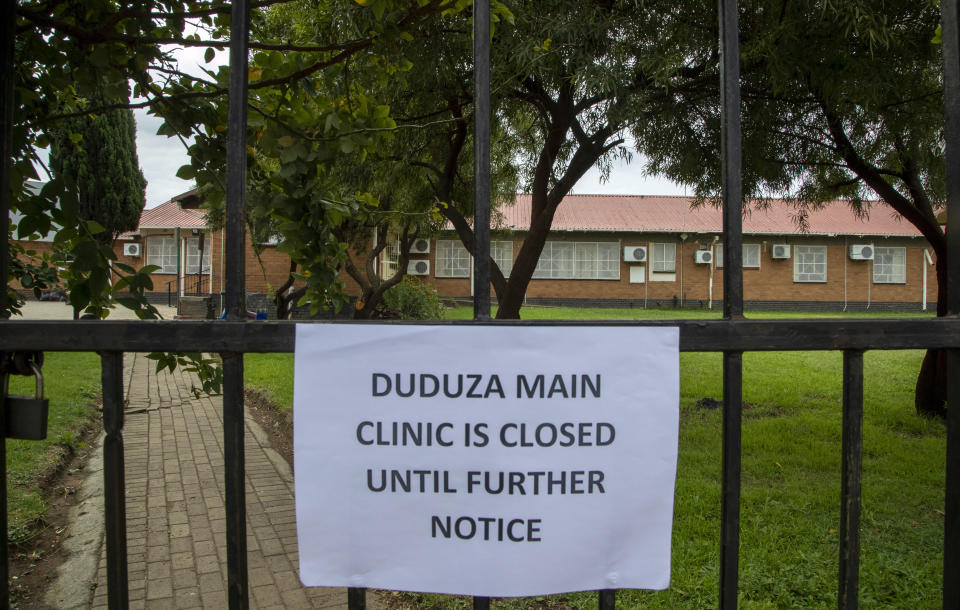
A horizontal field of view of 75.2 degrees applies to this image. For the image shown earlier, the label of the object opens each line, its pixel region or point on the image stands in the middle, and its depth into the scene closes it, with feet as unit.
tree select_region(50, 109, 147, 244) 49.49
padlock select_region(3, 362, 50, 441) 4.12
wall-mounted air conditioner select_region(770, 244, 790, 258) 90.27
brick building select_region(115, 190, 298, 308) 71.72
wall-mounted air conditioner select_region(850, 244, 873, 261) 90.21
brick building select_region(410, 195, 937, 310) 90.02
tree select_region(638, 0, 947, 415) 14.47
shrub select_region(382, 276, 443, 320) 58.44
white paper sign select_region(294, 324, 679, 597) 3.97
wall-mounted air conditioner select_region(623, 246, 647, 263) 89.40
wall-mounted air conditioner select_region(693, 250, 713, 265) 90.12
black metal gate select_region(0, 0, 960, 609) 3.96
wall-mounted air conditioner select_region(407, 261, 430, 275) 87.81
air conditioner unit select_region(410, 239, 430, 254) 86.74
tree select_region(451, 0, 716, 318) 14.33
